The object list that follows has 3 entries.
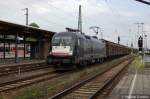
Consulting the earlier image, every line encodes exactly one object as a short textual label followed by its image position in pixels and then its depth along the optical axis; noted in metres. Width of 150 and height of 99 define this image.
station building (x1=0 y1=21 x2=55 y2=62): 16.93
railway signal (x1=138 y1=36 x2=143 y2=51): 16.21
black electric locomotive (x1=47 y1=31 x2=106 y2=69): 13.08
